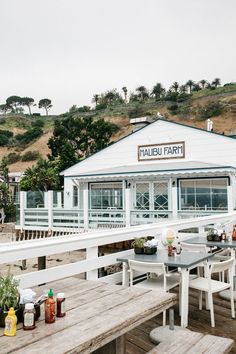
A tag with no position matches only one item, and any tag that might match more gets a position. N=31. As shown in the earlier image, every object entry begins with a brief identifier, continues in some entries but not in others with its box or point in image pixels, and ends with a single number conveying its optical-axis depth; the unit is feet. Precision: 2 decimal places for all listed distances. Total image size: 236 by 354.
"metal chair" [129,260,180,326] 14.25
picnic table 7.13
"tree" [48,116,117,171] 140.26
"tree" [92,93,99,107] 282.56
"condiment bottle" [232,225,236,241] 21.81
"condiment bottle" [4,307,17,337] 7.53
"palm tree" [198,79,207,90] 274.77
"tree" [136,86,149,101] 269.44
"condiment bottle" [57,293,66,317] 8.58
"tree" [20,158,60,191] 96.22
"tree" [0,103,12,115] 370.53
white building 54.24
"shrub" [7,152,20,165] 208.76
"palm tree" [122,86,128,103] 276.41
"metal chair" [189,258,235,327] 15.31
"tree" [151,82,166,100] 262.26
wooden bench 9.30
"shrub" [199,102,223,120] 202.32
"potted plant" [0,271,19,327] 8.05
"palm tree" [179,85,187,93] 259.19
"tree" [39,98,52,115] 354.95
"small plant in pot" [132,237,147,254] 16.57
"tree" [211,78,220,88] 270.46
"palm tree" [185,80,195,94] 267.39
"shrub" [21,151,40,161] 206.90
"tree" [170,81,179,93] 263.29
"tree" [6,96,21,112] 360.28
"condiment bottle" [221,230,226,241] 21.53
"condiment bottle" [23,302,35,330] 7.80
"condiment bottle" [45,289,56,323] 8.16
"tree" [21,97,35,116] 360.22
